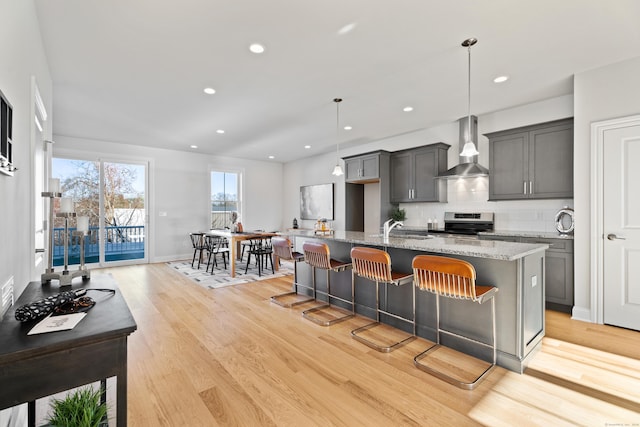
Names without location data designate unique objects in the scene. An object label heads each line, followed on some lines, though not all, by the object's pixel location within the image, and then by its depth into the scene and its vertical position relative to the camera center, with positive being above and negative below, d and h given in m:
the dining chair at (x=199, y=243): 6.25 -0.64
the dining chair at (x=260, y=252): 5.82 -0.75
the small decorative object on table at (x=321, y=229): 4.25 -0.22
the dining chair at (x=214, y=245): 5.97 -0.66
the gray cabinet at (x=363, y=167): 5.94 +0.97
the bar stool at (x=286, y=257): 3.96 -0.58
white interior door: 3.07 -0.13
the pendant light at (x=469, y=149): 3.17 +0.69
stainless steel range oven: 4.74 -0.15
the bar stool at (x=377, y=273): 2.75 -0.58
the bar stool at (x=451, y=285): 2.18 -0.55
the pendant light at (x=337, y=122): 4.20 +1.58
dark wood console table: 1.00 -0.52
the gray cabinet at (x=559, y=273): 3.60 -0.72
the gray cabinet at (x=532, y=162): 3.88 +0.72
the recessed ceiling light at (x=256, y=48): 2.82 +1.58
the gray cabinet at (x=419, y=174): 5.25 +0.74
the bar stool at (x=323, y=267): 3.37 -0.62
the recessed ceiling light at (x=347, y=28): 2.51 +1.58
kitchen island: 2.35 -0.78
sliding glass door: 6.18 +0.13
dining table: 5.53 -0.43
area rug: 5.12 -1.16
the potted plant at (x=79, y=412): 1.29 -0.89
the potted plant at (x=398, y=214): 5.93 -0.01
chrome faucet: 3.41 -0.20
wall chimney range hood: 4.59 +0.75
